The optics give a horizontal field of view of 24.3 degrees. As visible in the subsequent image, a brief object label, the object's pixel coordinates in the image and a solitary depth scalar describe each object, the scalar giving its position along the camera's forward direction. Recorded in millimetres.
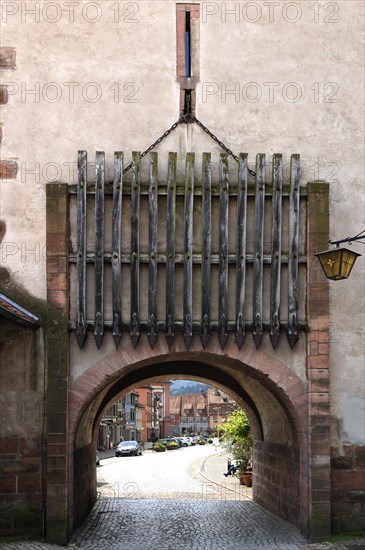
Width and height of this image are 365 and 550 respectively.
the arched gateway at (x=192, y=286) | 12070
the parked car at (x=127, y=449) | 49406
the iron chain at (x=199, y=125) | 12703
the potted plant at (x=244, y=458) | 21594
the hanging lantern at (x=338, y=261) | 10172
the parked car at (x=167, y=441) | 65338
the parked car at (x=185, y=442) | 75769
